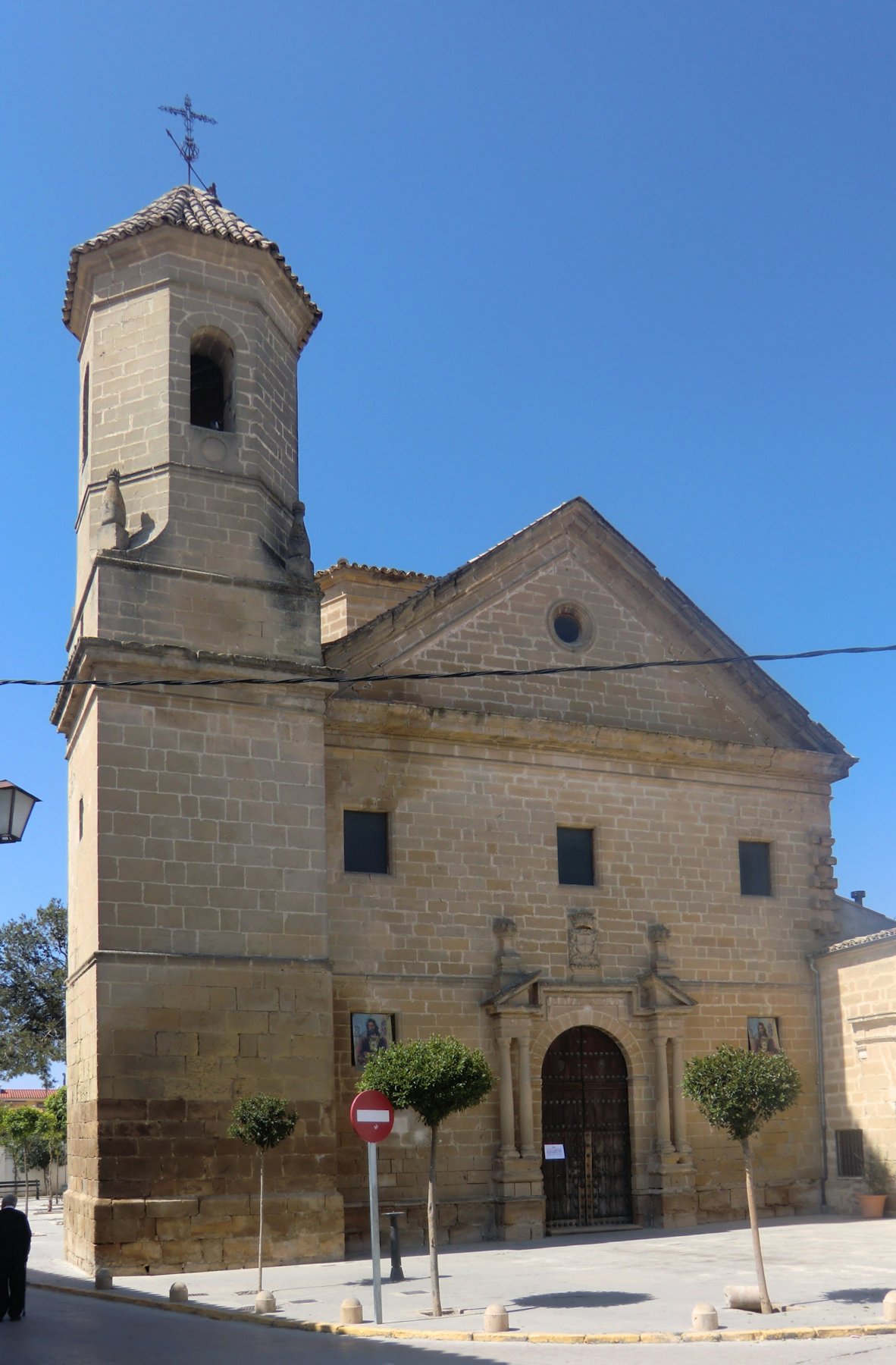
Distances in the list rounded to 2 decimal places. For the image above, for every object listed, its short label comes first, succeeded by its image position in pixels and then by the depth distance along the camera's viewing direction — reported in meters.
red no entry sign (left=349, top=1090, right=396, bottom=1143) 13.69
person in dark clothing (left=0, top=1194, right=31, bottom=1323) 14.85
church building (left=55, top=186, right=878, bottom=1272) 18.69
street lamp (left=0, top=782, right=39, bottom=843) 12.12
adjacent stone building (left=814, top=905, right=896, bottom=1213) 22.72
